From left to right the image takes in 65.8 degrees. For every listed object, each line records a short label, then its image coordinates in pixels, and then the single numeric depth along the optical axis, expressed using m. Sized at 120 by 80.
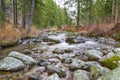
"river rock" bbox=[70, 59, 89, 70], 2.84
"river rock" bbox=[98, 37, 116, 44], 5.47
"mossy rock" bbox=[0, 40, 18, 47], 4.53
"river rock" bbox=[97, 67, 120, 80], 1.73
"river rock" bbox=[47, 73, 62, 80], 2.33
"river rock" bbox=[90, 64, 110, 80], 2.34
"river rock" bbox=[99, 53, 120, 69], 2.77
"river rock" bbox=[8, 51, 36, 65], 3.07
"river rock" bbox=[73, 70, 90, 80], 2.36
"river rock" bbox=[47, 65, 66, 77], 2.60
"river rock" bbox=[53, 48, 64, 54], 3.96
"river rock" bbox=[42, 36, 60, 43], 5.79
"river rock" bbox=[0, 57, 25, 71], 2.74
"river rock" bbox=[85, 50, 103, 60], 3.41
